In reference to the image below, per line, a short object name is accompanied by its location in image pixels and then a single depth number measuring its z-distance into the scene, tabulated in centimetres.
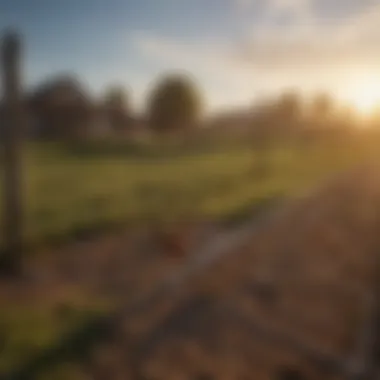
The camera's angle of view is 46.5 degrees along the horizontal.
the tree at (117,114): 2039
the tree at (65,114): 1778
